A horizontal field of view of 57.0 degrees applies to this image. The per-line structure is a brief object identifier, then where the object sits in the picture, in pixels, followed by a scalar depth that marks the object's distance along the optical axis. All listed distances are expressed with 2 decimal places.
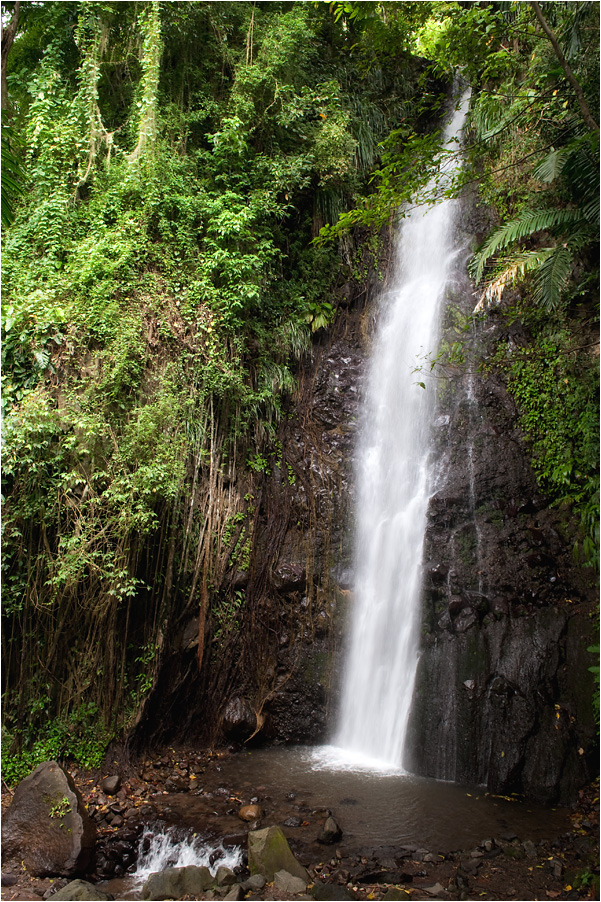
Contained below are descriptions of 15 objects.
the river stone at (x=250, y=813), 5.37
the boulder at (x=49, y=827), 4.79
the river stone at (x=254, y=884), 4.38
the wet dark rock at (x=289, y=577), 7.94
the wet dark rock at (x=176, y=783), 6.04
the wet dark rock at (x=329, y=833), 4.96
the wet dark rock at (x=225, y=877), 4.50
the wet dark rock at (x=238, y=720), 7.06
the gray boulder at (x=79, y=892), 4.31
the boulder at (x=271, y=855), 4.53
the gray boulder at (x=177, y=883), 4.40
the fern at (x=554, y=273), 5.76
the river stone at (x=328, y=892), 4.26
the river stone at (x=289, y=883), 4.30
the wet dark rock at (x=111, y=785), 5.77
